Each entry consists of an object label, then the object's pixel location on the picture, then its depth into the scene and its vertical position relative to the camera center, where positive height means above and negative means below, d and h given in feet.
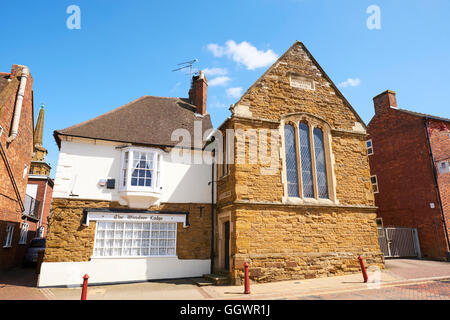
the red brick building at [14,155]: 48.03 +15.14
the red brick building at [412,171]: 53.36 +12.88
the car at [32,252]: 57.57 -3.73
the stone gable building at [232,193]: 36.70 +5.69
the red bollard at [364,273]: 33.63 -4.86
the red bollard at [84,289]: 23.96 -4.76
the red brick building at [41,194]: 89.86 +13.16
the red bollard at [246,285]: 29.40 -5.47
